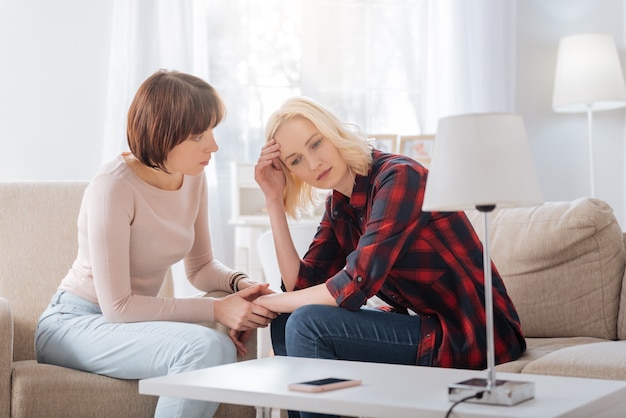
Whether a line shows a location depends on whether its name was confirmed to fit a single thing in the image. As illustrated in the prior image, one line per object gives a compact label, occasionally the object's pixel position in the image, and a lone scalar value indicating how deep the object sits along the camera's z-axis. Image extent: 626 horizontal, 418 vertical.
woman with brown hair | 3.62
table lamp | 2.88
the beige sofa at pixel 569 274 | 4.04
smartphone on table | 2.96
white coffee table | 2.84
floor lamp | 6.39
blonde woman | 3.52
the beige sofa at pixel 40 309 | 3.63
